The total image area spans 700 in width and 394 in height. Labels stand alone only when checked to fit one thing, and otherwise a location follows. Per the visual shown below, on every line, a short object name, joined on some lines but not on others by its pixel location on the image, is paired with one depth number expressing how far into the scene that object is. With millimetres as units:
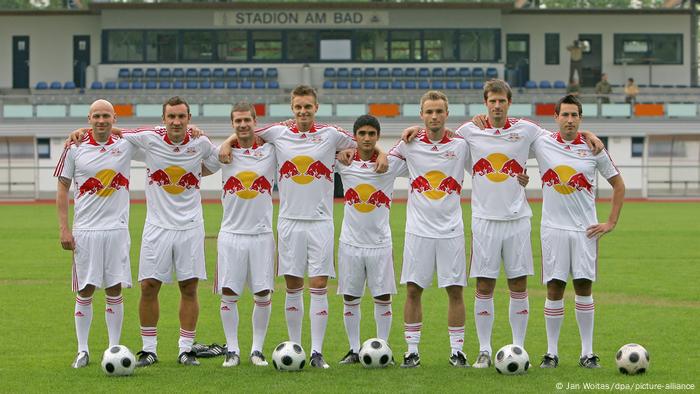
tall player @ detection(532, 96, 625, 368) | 10500
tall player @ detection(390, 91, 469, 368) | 10555
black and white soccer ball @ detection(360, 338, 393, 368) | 10352
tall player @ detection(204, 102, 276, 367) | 10742
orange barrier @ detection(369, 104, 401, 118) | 47344
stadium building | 51688
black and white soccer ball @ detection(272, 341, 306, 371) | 10180
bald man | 10820
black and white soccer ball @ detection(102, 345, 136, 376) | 10102
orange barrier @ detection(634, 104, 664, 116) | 47969
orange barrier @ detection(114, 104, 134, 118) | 46625
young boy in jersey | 10750
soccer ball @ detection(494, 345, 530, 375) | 9969
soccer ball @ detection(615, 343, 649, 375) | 10031
